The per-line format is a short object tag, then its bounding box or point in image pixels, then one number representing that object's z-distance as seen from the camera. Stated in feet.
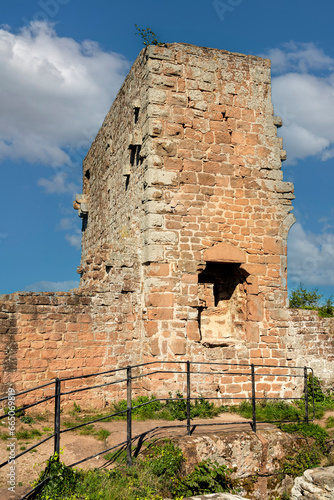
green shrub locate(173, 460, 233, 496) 19.48
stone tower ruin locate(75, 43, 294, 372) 29.86
